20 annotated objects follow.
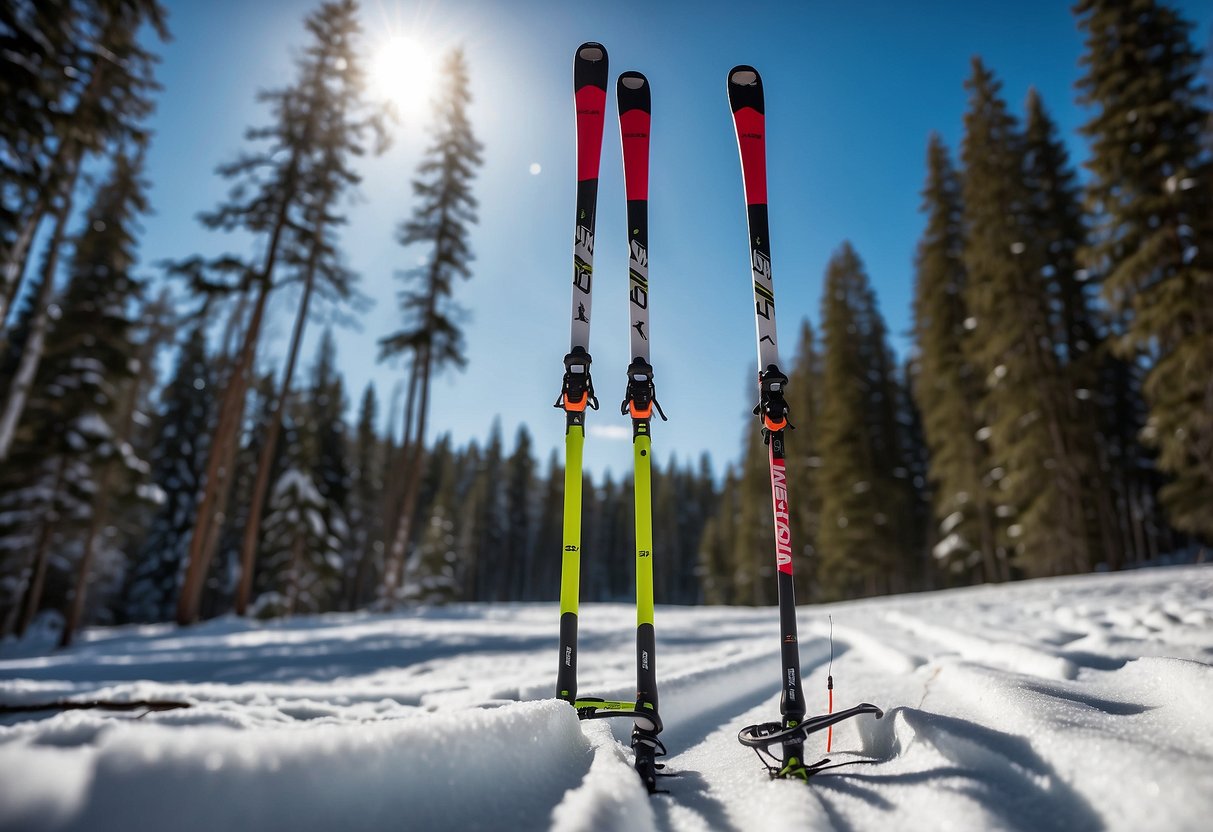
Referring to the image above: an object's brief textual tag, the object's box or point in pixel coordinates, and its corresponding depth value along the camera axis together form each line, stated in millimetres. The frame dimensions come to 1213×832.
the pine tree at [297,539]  24156
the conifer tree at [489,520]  53594
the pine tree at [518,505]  56250
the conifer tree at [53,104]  8469
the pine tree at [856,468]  23938
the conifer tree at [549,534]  59531
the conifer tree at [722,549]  41000
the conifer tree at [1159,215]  11383
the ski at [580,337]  2732
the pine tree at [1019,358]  15016
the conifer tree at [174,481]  28781
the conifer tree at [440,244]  15375
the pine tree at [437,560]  34688
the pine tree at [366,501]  37625
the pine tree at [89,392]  15547
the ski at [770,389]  2123
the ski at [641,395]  2283
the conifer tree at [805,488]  27438
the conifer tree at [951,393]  18859
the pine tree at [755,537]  31047
